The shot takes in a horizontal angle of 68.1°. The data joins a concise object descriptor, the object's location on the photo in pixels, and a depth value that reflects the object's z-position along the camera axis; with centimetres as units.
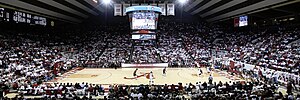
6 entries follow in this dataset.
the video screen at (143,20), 3253
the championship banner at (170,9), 4928
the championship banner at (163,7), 4856
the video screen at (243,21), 3625
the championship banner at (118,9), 4779
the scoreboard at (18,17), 2799
